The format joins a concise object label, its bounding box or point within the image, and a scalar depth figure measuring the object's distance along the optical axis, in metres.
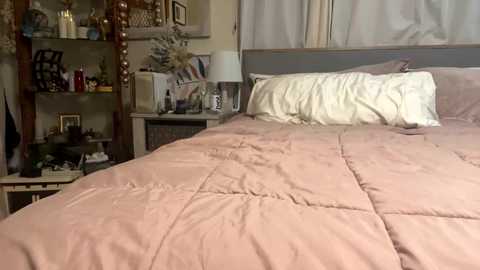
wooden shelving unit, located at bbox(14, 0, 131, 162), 2.29
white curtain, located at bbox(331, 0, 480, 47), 2.14
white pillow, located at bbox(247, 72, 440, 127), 1.63
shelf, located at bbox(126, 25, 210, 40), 2.60
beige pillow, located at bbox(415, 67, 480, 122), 1.75
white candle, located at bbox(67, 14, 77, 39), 2.40
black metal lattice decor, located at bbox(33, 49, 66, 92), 2.36
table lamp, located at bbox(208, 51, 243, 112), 2.31
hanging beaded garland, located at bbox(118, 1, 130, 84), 2.47
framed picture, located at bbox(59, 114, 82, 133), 2.64
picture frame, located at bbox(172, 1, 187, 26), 2.59
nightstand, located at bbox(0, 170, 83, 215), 2.02
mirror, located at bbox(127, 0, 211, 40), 2.59
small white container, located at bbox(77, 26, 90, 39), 2.45
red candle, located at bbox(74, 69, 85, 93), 2.48
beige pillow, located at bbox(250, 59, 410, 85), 2.02
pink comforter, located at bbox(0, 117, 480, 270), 0.47
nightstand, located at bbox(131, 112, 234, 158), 2.24
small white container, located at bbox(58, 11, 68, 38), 2.38
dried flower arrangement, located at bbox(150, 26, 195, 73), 2.50
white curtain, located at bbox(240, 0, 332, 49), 2.37
